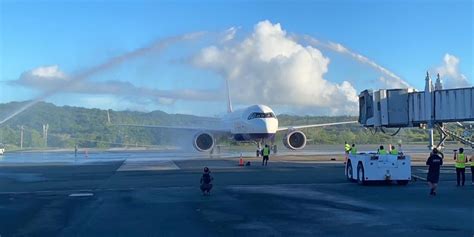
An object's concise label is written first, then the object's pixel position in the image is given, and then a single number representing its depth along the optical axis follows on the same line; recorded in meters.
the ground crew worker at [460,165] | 22.14
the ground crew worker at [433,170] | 18.86
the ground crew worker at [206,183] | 19.44
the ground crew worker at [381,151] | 23.73
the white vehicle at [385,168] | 22.80
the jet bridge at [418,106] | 28.22
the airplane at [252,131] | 50.31
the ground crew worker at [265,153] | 36.57
